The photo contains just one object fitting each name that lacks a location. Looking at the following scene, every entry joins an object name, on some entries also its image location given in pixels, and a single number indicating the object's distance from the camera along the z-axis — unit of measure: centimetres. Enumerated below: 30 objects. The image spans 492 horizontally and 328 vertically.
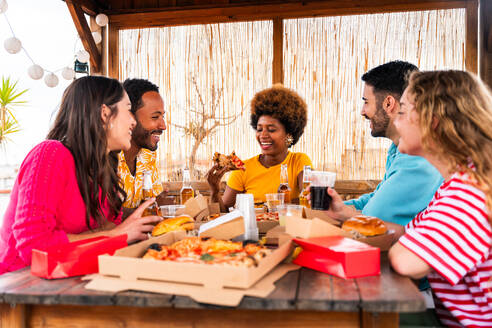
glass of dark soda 195
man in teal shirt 198
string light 342
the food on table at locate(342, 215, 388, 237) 152
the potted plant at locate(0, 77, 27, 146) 567
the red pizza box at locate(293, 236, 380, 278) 118
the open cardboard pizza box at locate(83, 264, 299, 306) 102
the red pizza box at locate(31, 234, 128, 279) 122
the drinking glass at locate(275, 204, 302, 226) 171
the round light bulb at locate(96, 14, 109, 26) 427
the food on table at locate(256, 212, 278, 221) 210
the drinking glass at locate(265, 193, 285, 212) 234
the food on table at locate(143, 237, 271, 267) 118
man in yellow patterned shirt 291
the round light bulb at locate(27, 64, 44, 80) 363
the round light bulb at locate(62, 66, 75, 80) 396
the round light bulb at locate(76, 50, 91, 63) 410
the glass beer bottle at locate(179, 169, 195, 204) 255
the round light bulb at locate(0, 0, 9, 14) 318
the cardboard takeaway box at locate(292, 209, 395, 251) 137
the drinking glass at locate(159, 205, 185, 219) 201
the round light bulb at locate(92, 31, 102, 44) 445
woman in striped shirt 117
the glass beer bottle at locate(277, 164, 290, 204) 261
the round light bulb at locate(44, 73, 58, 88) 381
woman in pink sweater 149
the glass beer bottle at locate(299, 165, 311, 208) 235
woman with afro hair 338
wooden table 102
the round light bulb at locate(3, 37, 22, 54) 341
